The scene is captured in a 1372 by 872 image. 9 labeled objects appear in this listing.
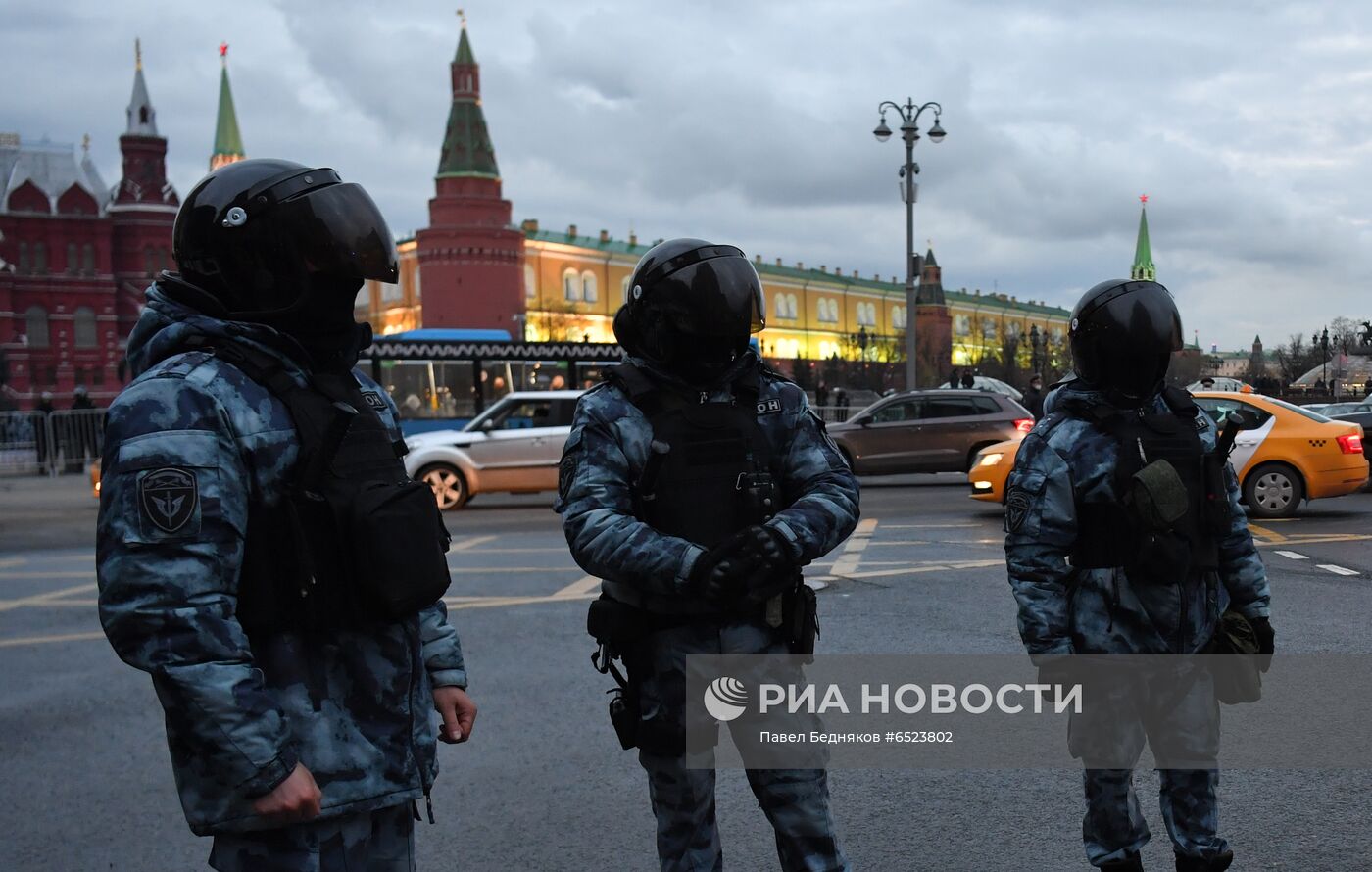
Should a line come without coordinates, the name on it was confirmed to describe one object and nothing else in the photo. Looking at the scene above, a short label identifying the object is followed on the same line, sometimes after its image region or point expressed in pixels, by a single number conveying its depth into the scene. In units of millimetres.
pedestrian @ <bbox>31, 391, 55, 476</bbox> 25875
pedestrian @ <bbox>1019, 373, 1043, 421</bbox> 21783
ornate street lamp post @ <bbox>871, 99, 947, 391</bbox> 26938
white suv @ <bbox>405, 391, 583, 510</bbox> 16281
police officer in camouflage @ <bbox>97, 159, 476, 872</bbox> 2023
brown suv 18125
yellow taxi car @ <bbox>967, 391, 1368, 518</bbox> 12438
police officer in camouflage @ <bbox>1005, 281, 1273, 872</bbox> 3180
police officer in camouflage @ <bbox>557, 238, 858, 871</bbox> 2854
